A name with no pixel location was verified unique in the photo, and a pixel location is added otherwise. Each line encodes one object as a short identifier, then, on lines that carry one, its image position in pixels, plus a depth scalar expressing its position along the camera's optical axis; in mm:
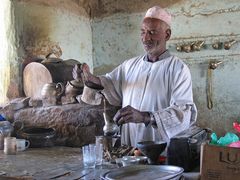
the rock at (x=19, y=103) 3553
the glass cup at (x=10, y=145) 2844
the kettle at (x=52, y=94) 3398
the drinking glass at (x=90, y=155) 2270
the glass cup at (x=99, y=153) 2258
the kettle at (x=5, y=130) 3047
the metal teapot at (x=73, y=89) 3319
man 2693
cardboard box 1631
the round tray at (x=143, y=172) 1778
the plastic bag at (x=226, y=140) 1959
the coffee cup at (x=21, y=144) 2949
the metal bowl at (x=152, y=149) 2125
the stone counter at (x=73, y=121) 3111
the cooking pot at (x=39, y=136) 3080
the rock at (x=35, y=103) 3532
